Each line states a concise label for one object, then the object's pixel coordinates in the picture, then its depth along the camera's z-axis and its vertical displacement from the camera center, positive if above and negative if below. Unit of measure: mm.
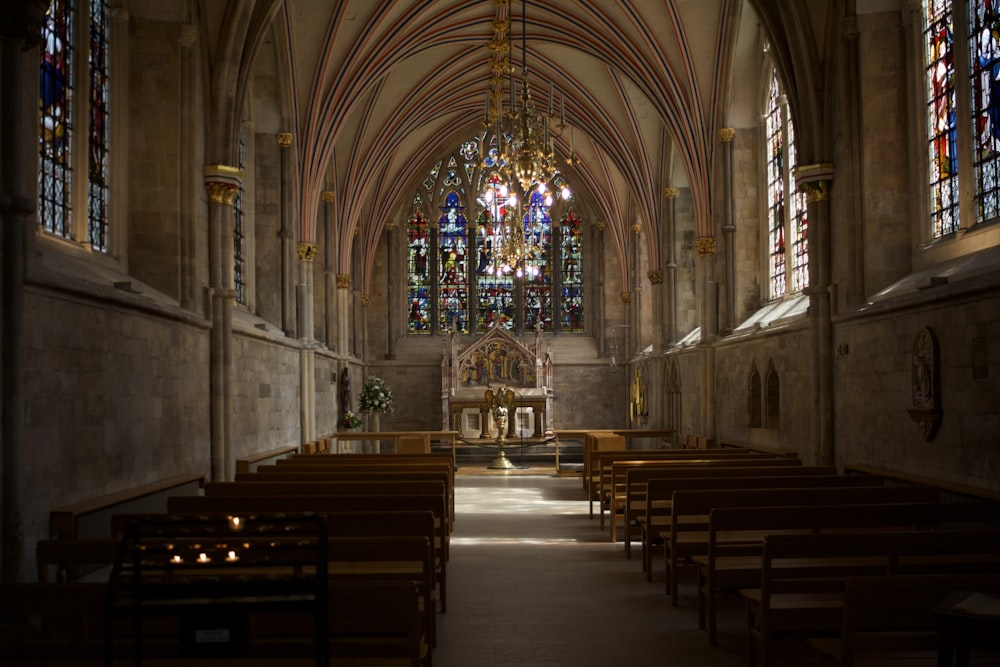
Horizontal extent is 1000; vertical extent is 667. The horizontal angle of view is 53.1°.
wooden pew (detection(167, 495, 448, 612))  7945 -925
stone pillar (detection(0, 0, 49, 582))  7441 +1061
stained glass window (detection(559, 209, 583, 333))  34656 +3897
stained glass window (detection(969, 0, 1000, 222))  10906 +3099
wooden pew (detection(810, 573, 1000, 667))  4723 -1064
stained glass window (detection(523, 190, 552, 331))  34531 +3811
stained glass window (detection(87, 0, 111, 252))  12289 +3250
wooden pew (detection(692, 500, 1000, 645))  6949 -1009
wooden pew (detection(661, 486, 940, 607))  8133 -957
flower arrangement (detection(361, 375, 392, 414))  28016 -249
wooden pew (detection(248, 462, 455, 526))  10684 -959
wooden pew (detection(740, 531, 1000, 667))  5680 -1120
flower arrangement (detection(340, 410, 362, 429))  26141 -831
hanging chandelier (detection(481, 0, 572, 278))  15547 +3554
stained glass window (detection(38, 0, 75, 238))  10914 +3028
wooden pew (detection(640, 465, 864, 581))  9180 -957
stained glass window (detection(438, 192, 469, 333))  34406 +4361
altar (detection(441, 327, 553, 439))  30812 +217
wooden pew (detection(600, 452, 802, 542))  11966 -986
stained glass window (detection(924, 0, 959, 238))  12000 +3203
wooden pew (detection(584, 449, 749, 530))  13673 -1033
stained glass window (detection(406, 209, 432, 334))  34406 +4201
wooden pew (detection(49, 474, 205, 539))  8609 -1152
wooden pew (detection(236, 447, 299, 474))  13492 -1120
